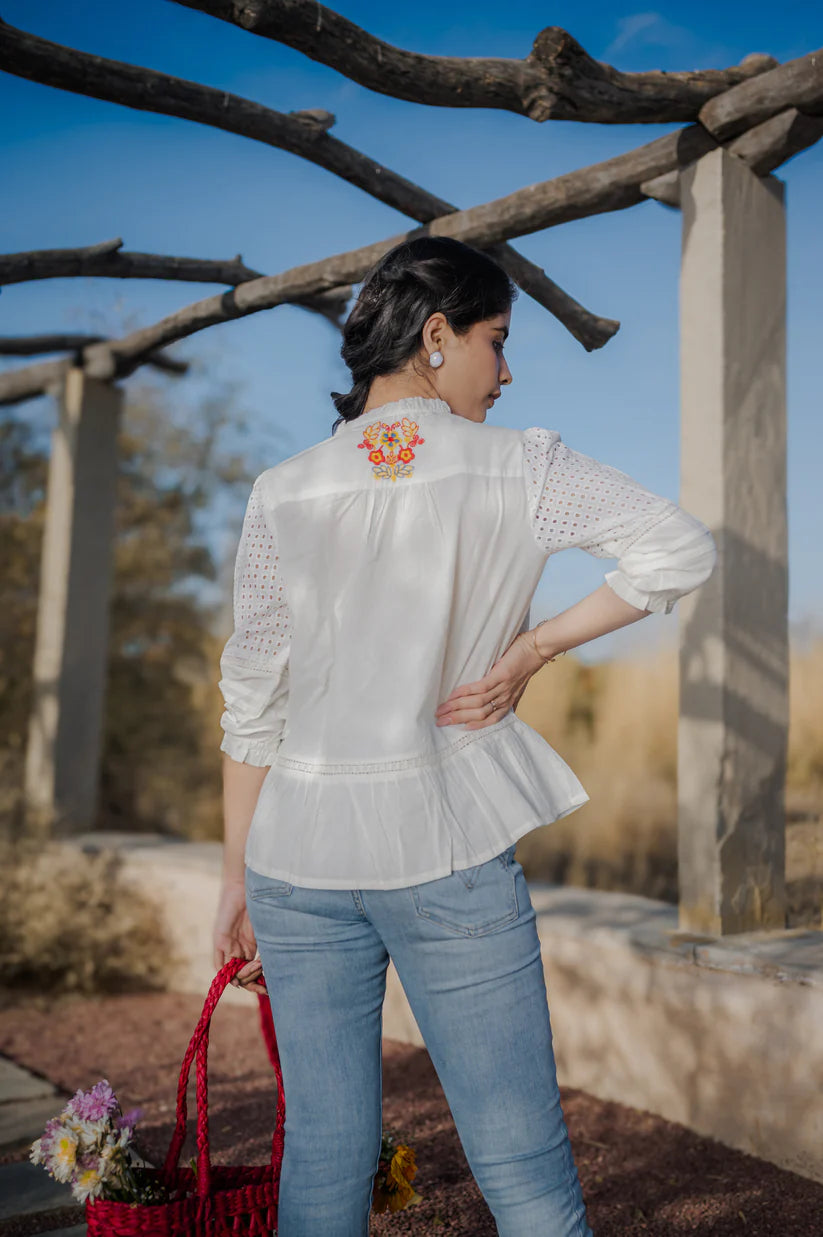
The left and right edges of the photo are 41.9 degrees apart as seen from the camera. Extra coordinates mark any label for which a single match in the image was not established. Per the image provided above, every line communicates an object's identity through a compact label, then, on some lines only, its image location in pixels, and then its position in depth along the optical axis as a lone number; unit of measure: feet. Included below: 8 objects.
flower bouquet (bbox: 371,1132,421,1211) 5.57
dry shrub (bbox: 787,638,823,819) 15.60
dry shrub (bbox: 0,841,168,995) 13.61
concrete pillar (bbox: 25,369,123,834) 17.74
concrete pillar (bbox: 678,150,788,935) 9.71
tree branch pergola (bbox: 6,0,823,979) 8.98
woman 3.75
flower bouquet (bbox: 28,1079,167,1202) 5.08
